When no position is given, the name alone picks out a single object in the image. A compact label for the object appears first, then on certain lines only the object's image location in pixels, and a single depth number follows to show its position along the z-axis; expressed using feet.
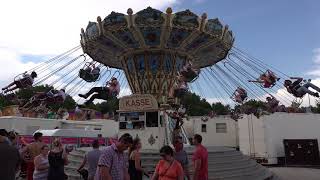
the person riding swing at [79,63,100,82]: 40.95
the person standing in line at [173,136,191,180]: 16.35
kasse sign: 33.01
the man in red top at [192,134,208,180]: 15.21
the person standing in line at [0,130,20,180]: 10.41
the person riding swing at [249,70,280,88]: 40.77
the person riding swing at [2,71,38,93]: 38.55
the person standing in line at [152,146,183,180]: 11.52
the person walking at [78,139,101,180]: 15.61
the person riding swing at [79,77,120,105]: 38.06
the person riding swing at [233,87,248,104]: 43.91
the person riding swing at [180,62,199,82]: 37.81
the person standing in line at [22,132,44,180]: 16.05
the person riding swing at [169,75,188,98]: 37.61
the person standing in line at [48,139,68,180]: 14.21
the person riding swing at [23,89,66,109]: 37.96
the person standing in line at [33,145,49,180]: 14.36
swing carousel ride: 39.01
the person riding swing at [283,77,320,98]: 37.81
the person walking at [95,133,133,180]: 10.94
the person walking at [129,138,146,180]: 15.70
